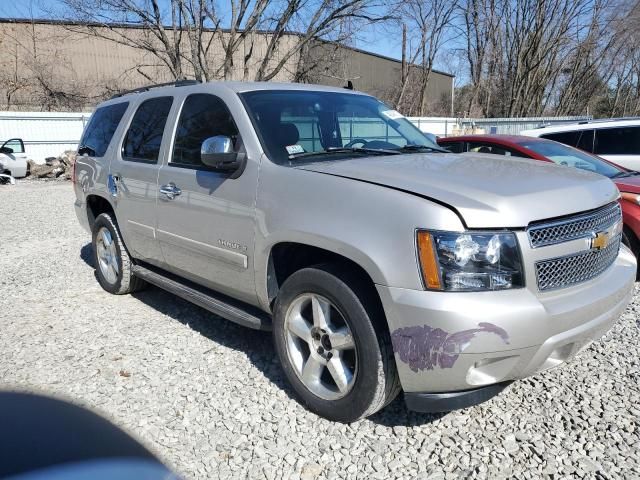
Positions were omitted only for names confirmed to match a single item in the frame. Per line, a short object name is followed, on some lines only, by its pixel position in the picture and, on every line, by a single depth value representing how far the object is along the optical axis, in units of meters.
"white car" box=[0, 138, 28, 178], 17.23
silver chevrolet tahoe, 2.37
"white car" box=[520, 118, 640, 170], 8.22
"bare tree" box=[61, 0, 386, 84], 21.33
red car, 5.41
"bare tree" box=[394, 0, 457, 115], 31.90
